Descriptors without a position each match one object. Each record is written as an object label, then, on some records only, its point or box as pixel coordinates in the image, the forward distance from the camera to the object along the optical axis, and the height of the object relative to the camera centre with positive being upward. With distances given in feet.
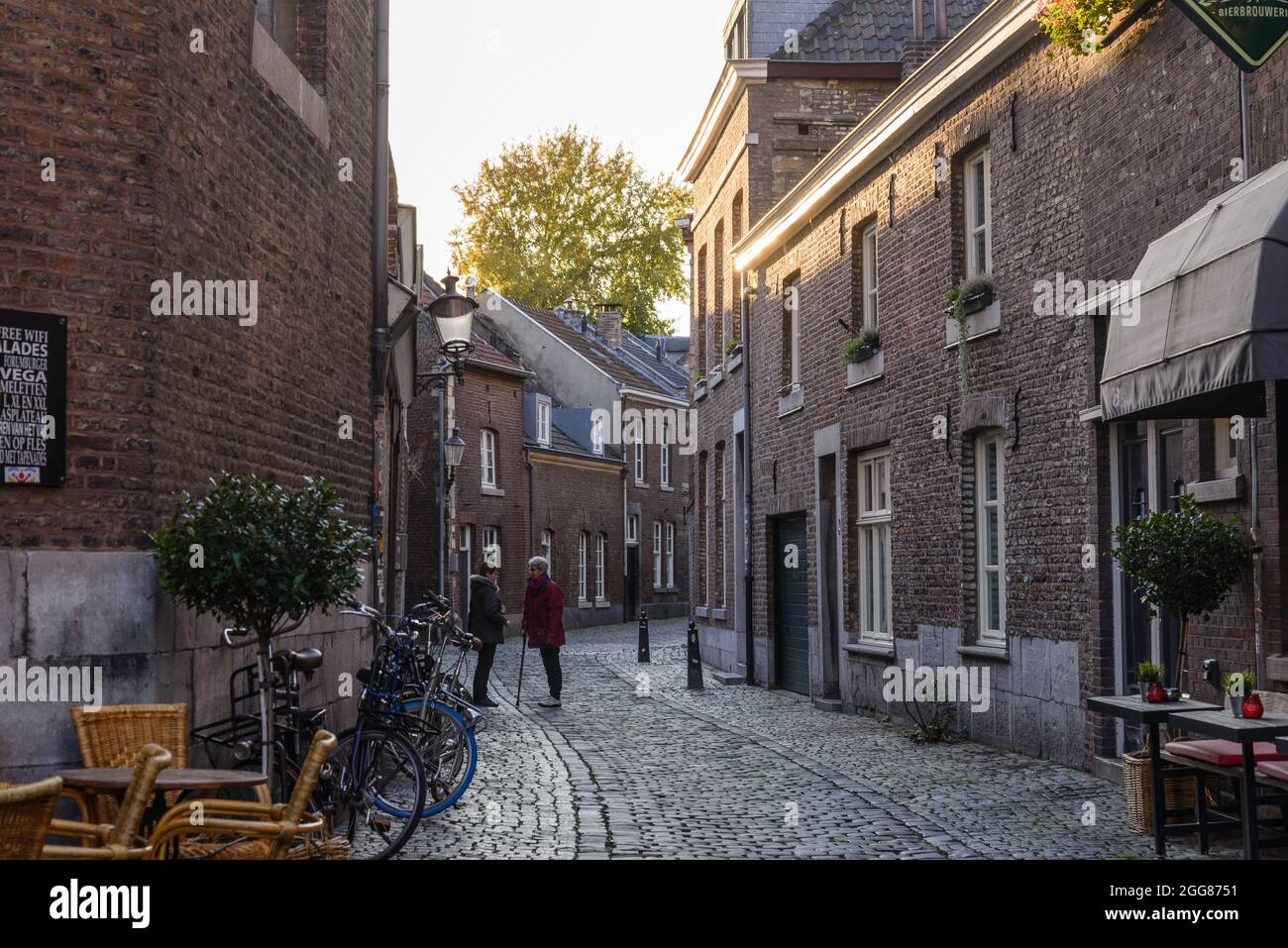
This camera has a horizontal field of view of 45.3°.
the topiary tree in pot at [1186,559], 29.40 +0.03
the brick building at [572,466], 126.21 +9.30
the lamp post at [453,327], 50.34 +7.89
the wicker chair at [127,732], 21.90 -2.40
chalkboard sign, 23.13 +2.55
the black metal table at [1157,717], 26.81 -2.78
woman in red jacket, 58.13 -2.11
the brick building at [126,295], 23.39 +4.35
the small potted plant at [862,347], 55.11 +7.80
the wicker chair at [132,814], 15.70 -2.53
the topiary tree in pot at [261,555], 23.76 +0.18
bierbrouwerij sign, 27.91 +9.73
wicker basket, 28.94 -4.37
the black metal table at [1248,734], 23.48 -2.67
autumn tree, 151.12 +33.81
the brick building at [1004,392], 32.91 +5.26
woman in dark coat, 59.36 -2.03
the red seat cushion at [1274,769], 24.10 -3.31
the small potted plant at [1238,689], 25.20 -2.13
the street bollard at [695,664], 69.78 -4.55
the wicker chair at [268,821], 17.90 -3.01
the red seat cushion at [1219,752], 25.81 -3.27
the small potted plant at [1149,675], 29.07 -2.16
